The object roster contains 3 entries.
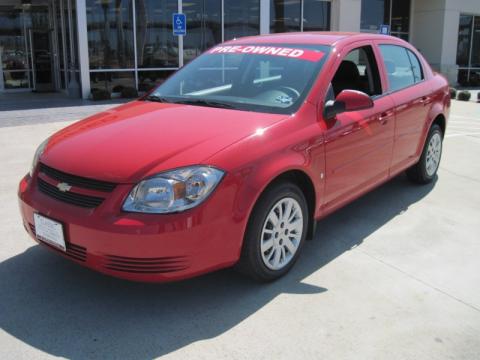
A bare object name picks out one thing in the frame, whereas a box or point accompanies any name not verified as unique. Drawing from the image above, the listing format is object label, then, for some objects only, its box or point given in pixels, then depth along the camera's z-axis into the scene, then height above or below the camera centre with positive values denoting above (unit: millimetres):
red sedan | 2922 -716
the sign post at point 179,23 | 12297 +583
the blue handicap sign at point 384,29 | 16088 +584
